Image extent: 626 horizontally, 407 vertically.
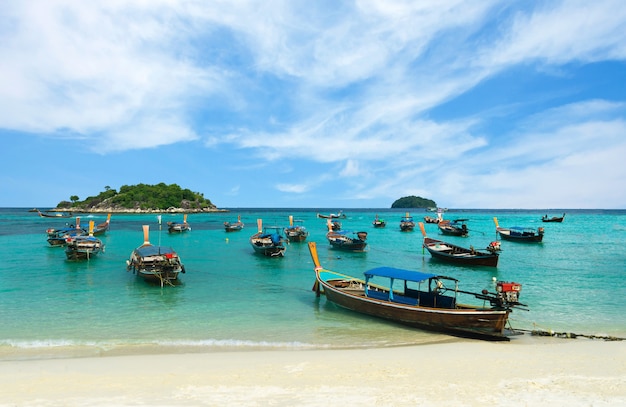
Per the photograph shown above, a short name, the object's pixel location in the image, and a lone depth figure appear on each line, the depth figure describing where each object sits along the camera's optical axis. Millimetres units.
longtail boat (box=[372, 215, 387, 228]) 101725
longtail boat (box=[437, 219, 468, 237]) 69875
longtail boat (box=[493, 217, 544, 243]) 59094
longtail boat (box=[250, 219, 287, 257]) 41438
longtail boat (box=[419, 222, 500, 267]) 35906
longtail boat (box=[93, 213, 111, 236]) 69269
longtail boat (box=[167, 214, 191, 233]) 79138
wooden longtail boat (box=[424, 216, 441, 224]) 115512
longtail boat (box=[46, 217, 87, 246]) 51938
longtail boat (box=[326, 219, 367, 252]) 47781
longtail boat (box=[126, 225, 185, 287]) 26703
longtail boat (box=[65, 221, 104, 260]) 39062
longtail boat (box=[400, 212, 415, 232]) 87931
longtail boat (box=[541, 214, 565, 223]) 111031
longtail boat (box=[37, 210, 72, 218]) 133925
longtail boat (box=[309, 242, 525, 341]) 15664
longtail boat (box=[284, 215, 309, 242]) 62094
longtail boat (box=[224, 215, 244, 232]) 83250
